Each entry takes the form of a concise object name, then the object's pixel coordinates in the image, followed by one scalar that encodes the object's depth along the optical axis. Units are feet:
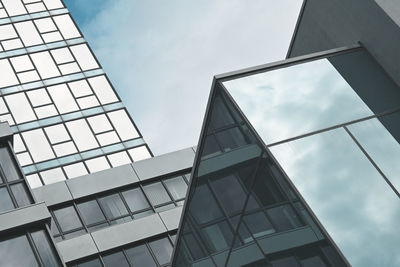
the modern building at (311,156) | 39.55
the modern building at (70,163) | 79.41
